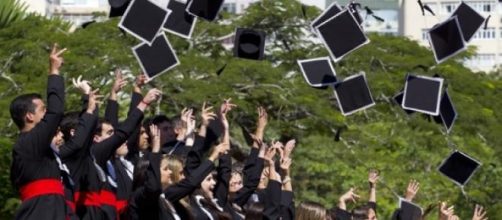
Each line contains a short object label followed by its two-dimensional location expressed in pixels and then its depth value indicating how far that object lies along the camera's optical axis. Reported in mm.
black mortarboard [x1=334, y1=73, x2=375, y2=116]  12516
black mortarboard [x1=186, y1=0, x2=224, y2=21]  11406
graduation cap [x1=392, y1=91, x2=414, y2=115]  13405
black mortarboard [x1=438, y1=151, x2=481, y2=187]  13383
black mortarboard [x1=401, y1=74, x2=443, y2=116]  12469
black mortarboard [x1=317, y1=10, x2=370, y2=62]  11914
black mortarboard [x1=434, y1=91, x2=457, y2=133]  13266
